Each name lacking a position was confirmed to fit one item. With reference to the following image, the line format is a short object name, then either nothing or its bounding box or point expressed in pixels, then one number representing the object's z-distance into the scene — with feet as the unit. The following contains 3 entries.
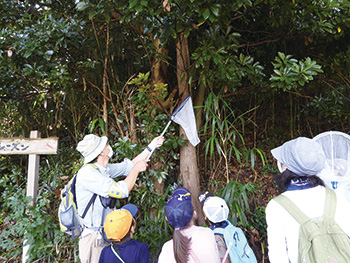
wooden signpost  9.98
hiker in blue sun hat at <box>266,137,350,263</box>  3.85
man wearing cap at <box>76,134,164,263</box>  6.14
